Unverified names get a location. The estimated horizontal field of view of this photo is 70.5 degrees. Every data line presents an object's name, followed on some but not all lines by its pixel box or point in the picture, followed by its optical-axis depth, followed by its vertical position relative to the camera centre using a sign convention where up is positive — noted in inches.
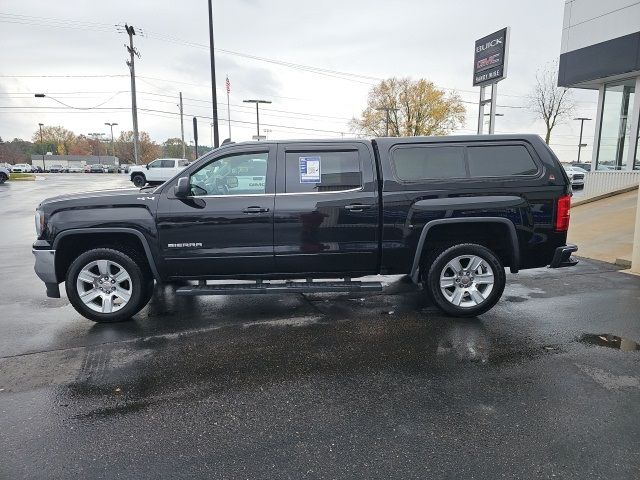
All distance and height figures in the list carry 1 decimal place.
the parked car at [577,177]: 1129.4 -20.4
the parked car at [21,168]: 2694.9 -19.8
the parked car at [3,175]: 1221.1 -28.0
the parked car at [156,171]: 1184.8 -13.3
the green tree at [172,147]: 3997.8 +166.9
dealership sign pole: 612.7 +147.7
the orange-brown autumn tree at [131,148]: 3846.0 +160.9
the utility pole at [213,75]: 737.6 +149.8
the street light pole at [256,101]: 1355.2 +194.3
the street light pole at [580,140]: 2625.5 +169.9
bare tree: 1397.6 +189.9
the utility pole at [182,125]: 2161.9 +193.0
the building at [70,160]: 3865.7 +47.7
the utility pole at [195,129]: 1117.5 +90.3
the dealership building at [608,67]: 572.1 +136.4
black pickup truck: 191.0 -22.9
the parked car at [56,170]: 2903.5 -31.9
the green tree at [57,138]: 4586.6 +273.3
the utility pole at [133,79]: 1378.0 +264.5
